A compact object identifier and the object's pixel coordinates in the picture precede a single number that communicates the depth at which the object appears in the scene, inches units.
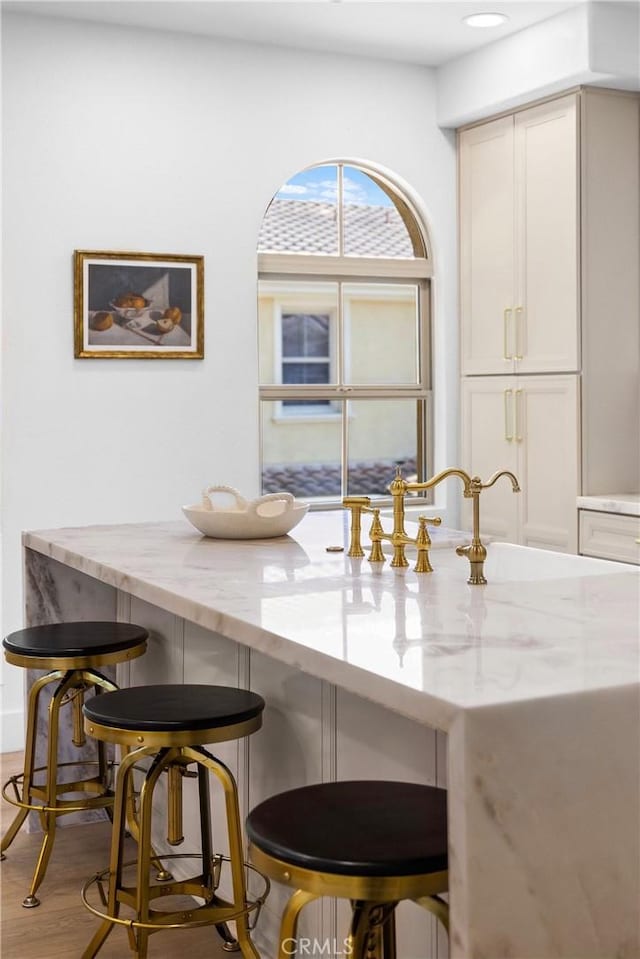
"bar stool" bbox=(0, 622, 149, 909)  116.3
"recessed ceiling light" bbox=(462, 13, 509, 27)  176.9
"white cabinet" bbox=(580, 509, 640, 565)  169.1
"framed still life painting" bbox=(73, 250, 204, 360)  178.4
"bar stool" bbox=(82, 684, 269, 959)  87.3
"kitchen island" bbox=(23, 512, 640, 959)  56.1
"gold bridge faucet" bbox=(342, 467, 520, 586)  94.3
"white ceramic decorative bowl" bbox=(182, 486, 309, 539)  127.1
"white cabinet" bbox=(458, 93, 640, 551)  180.4
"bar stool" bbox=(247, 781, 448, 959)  61.1
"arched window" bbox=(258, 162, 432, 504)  201.2
